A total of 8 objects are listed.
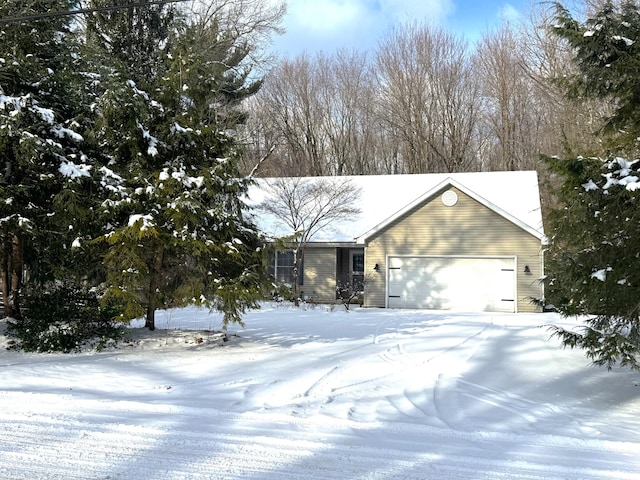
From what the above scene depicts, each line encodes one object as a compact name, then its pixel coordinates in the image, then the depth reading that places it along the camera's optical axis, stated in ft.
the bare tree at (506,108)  104.68
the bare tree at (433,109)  112.57
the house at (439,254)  57.82
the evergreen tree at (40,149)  26.68
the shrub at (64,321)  28.68
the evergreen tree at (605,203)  19.52
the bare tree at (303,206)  62.90
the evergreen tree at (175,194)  27.40
